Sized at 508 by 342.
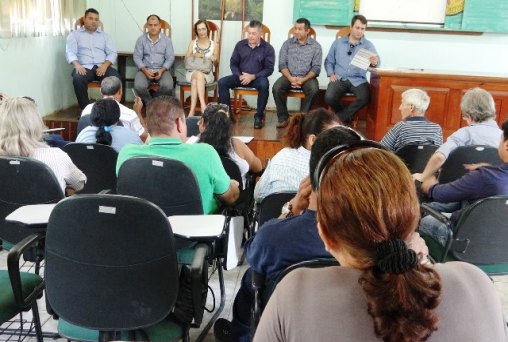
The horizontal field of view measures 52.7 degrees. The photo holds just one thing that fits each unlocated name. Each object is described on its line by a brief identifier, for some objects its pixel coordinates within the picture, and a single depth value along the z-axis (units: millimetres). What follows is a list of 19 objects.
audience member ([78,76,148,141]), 3523
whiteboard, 6148
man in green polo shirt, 2258
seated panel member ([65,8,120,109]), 5574
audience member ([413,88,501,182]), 3043
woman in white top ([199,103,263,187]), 2781
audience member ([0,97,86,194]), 2254
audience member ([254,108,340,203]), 2320
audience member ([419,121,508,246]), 2293
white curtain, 4750
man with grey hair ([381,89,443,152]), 3402
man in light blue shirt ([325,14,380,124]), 5422
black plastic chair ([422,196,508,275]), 2217
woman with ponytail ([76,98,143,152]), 3010
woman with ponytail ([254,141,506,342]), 799
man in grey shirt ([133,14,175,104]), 5812
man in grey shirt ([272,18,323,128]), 5465
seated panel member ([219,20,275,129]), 5477
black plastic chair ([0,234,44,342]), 1672
